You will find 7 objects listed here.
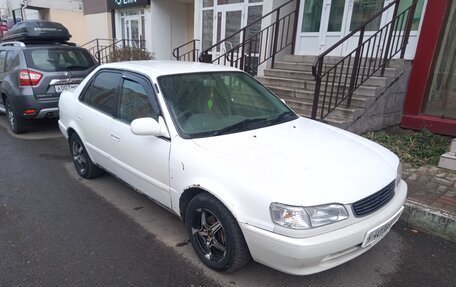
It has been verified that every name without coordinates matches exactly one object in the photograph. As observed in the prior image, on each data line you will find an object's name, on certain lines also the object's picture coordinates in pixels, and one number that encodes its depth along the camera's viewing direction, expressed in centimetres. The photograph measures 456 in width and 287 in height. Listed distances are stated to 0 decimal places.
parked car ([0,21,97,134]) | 597
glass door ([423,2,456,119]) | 580
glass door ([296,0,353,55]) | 761
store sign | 1380
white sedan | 219
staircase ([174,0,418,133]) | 546
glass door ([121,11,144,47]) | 1489
